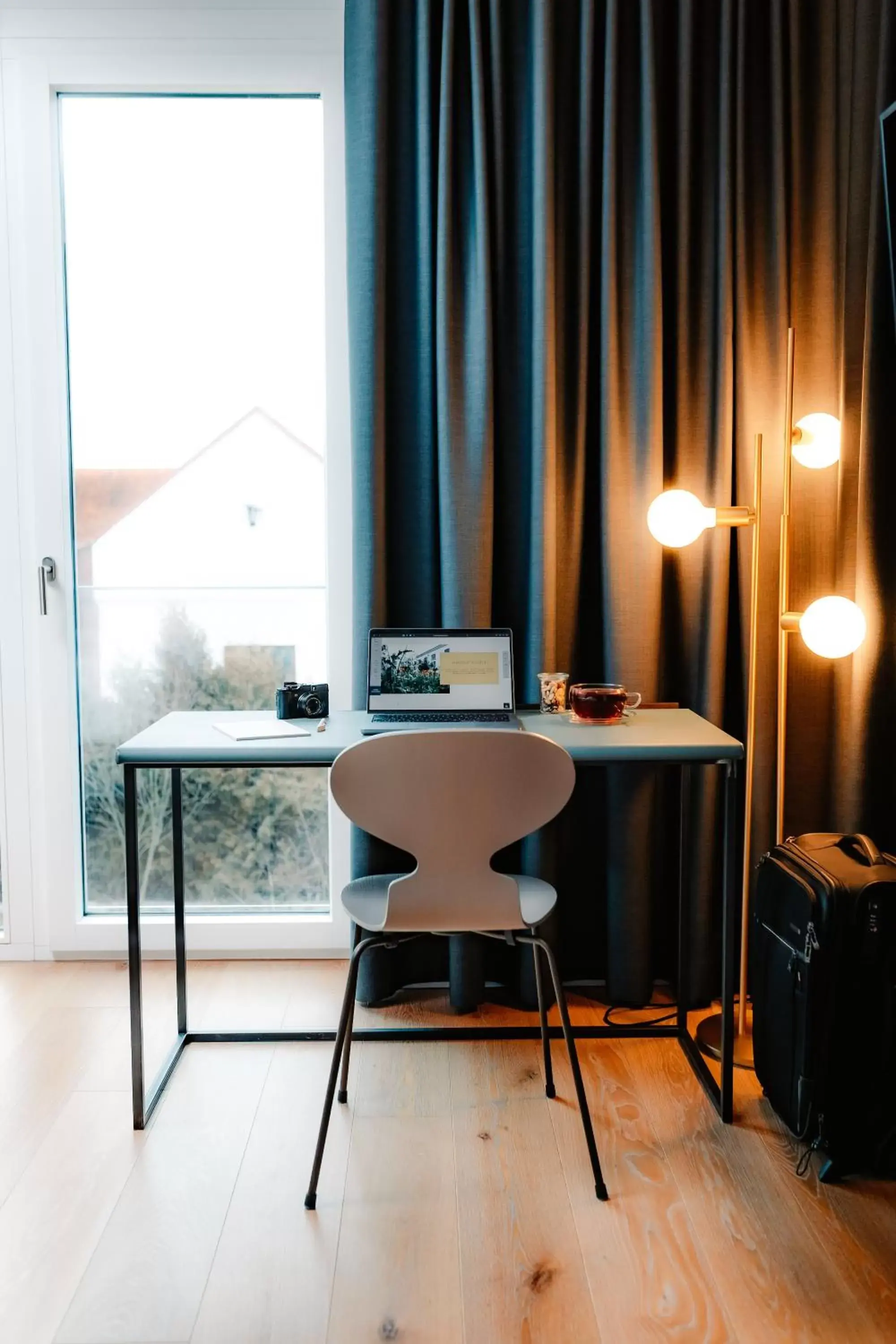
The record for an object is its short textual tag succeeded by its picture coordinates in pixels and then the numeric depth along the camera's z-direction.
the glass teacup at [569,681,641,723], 2.15
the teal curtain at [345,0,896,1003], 2.33
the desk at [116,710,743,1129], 1.89
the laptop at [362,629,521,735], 2.25
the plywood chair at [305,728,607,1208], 1.62
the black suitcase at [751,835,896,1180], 1.74
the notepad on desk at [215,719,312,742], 2.01
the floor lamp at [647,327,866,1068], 1.97
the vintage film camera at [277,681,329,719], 2.22
